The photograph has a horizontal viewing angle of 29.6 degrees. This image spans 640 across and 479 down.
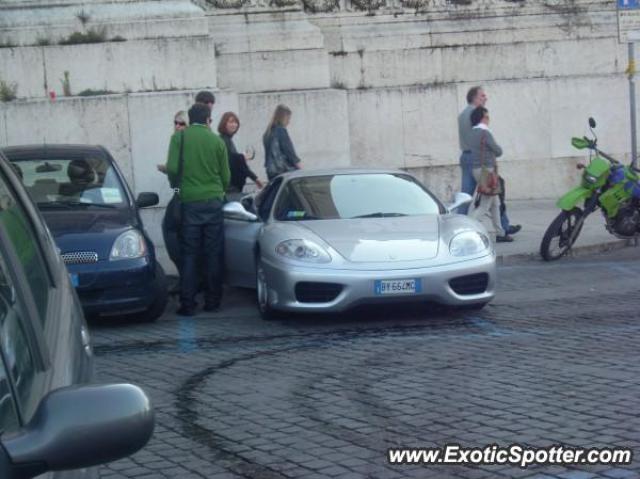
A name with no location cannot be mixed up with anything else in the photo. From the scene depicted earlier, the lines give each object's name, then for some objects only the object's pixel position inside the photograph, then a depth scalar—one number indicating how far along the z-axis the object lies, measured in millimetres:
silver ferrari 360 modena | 9516
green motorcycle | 13227
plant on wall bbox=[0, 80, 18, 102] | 14961
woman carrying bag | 14393
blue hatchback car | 9859
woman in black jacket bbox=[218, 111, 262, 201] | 12781
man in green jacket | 10711
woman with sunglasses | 11162
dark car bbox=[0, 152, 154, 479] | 2260
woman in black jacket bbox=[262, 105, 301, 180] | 13922
